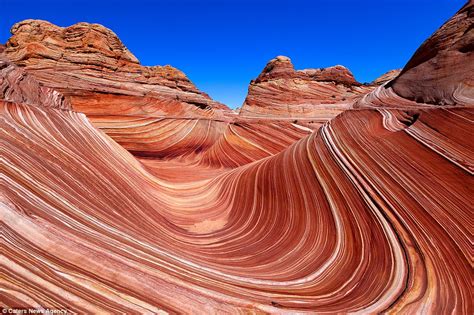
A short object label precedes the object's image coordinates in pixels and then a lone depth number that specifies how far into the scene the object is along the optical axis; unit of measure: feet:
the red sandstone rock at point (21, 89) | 12.46
